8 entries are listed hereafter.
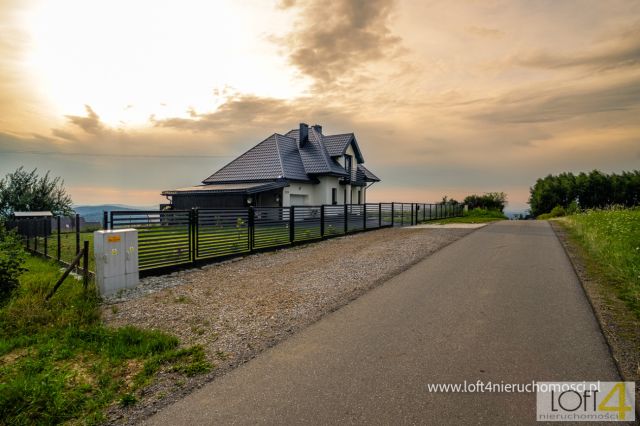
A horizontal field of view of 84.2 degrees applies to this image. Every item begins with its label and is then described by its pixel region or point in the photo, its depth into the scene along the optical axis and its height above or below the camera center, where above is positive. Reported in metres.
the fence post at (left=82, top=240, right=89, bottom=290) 6.93 -1.23
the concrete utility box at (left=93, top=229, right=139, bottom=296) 7.10 -1.12
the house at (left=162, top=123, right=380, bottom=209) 25.62 +2.55
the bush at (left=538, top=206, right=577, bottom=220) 39.09 -0.75
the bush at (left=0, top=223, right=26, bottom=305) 6.55 -1.11
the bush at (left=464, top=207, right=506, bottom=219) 39.85 -0.80
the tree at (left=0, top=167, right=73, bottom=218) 35.00 +0.98
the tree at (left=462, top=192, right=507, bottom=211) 46.25 +0.68
